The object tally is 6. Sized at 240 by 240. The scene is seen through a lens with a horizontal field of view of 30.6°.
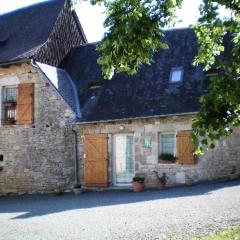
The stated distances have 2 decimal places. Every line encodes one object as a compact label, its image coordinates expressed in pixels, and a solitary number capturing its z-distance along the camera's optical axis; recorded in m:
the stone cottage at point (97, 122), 14.62
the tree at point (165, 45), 6.02
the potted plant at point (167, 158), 14.55
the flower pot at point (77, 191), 15.16
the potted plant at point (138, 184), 14.27
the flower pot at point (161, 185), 14.18
